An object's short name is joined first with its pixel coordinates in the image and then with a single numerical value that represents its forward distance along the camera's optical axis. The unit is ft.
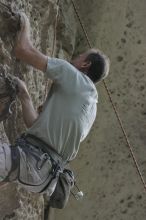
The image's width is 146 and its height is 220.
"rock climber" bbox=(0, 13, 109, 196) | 14.79
